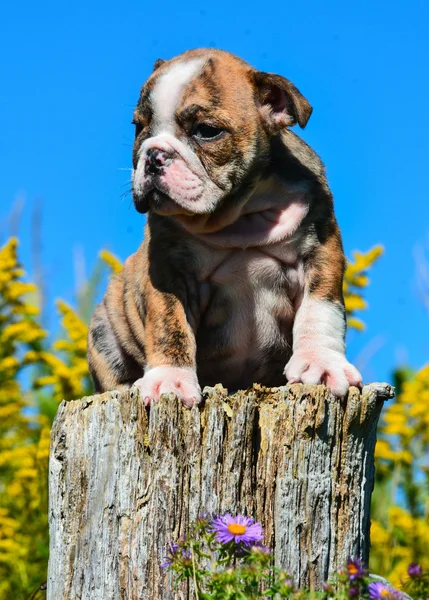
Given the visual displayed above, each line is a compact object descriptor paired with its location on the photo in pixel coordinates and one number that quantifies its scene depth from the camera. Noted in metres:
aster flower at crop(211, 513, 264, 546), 5.38
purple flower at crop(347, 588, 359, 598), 4.84
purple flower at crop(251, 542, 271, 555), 4.96
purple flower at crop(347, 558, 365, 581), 4.94
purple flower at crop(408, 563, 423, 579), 5.22
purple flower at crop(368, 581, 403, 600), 4.98
